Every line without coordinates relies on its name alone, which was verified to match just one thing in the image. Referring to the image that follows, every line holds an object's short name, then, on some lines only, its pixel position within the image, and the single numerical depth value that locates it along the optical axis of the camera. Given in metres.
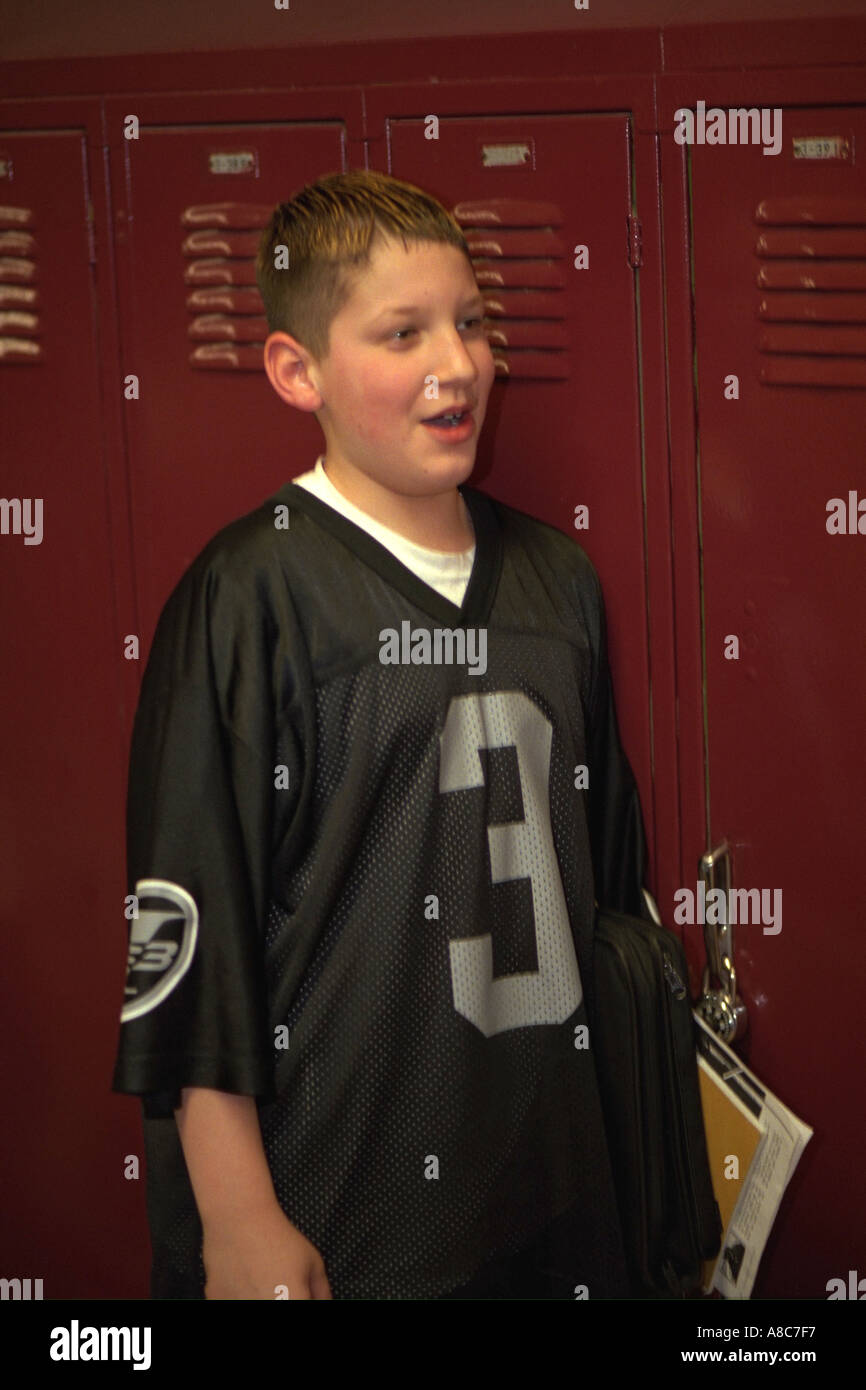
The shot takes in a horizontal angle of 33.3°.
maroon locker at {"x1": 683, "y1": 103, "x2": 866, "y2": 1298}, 1.68
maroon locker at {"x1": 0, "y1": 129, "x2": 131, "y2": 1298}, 1.78
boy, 1.43
